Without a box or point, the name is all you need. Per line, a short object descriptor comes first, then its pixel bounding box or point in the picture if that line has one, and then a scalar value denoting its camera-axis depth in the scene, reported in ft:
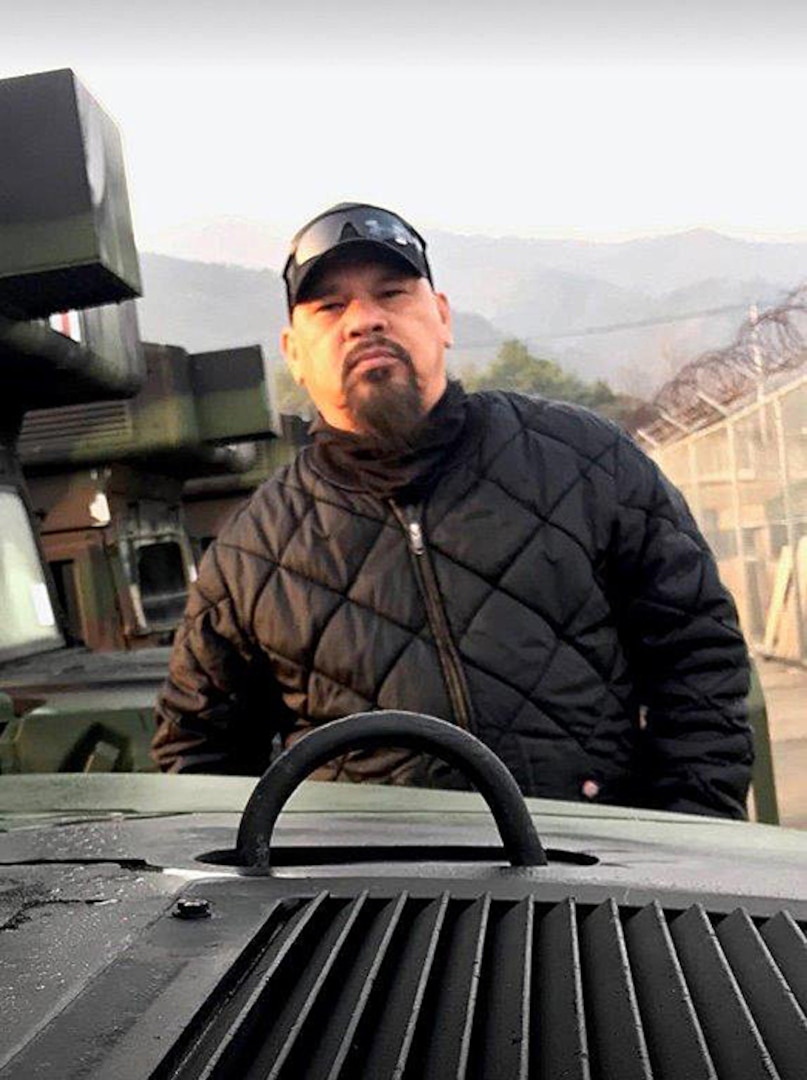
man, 7.54
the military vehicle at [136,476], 28.84
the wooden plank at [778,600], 41.14
